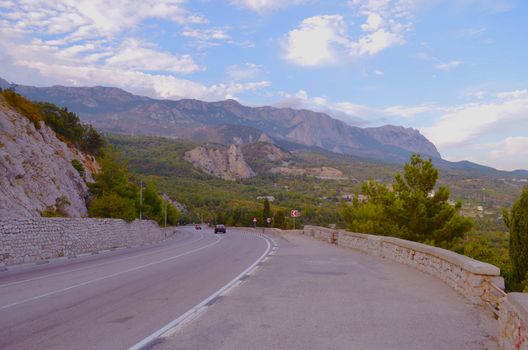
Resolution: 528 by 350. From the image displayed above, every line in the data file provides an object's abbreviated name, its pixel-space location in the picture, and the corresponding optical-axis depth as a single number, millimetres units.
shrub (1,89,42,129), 43938
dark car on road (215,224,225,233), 76875
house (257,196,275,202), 170125
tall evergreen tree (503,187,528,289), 19722
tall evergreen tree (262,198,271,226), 113312
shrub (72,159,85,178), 51125
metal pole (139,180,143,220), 66556
